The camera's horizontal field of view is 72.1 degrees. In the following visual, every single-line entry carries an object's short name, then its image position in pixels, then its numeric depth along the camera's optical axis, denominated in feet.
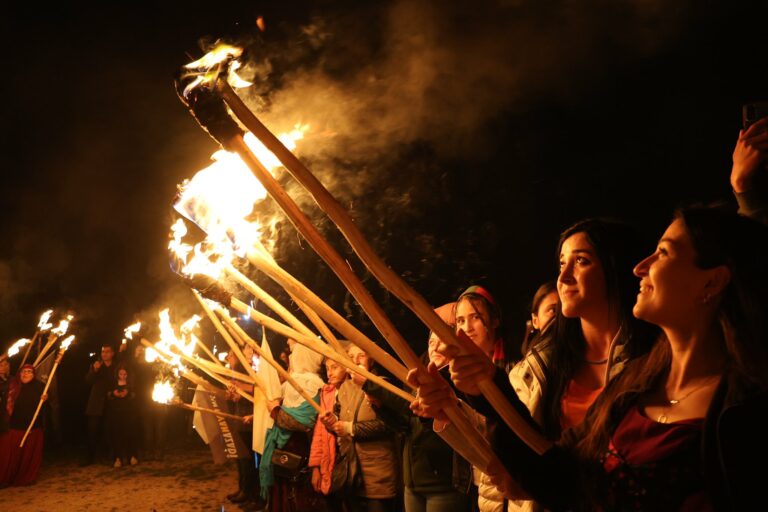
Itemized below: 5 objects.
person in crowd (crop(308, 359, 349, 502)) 19.53
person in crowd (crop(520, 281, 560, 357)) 12.05
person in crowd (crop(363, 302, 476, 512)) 13.69
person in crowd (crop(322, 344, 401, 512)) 17.83
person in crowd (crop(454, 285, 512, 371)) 11.54
